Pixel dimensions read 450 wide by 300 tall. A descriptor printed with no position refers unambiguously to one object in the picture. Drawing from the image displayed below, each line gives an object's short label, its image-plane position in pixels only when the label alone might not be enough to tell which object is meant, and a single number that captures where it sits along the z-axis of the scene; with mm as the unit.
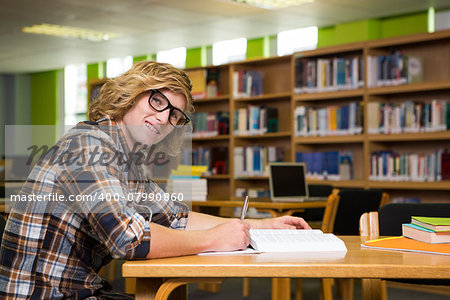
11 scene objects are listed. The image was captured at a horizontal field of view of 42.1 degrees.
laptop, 4367
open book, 1476
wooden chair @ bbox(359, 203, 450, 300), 1982
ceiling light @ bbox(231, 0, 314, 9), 6523
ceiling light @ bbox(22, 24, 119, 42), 7972
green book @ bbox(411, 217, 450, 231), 1603
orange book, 1509
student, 1358
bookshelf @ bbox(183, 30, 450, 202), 5559
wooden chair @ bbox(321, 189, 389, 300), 3861
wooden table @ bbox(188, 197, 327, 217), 3879
